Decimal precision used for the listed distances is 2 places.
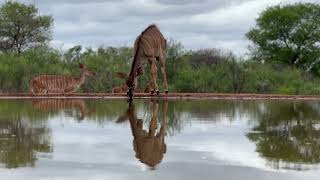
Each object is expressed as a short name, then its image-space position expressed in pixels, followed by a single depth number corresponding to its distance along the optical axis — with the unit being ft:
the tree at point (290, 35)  169.99
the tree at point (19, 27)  145.59
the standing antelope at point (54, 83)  84.33
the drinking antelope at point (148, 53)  77.61
